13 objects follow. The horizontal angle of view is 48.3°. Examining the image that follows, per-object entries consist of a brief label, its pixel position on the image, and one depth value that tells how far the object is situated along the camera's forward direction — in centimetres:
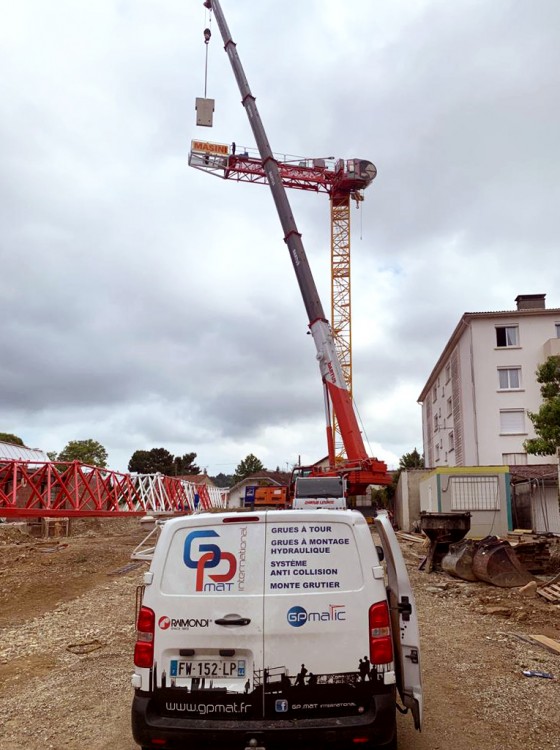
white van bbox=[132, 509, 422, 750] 386
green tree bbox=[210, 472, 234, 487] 15908
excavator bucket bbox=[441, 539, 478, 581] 1297
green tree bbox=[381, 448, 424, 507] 6869
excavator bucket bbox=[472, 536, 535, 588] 1203
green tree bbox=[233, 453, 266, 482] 10119
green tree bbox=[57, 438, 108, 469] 7075
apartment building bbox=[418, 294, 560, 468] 3247
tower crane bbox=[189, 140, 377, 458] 3428
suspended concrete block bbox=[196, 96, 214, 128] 3086
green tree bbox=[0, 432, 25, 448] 6181
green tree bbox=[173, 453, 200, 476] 9469
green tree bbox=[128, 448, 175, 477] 9069
